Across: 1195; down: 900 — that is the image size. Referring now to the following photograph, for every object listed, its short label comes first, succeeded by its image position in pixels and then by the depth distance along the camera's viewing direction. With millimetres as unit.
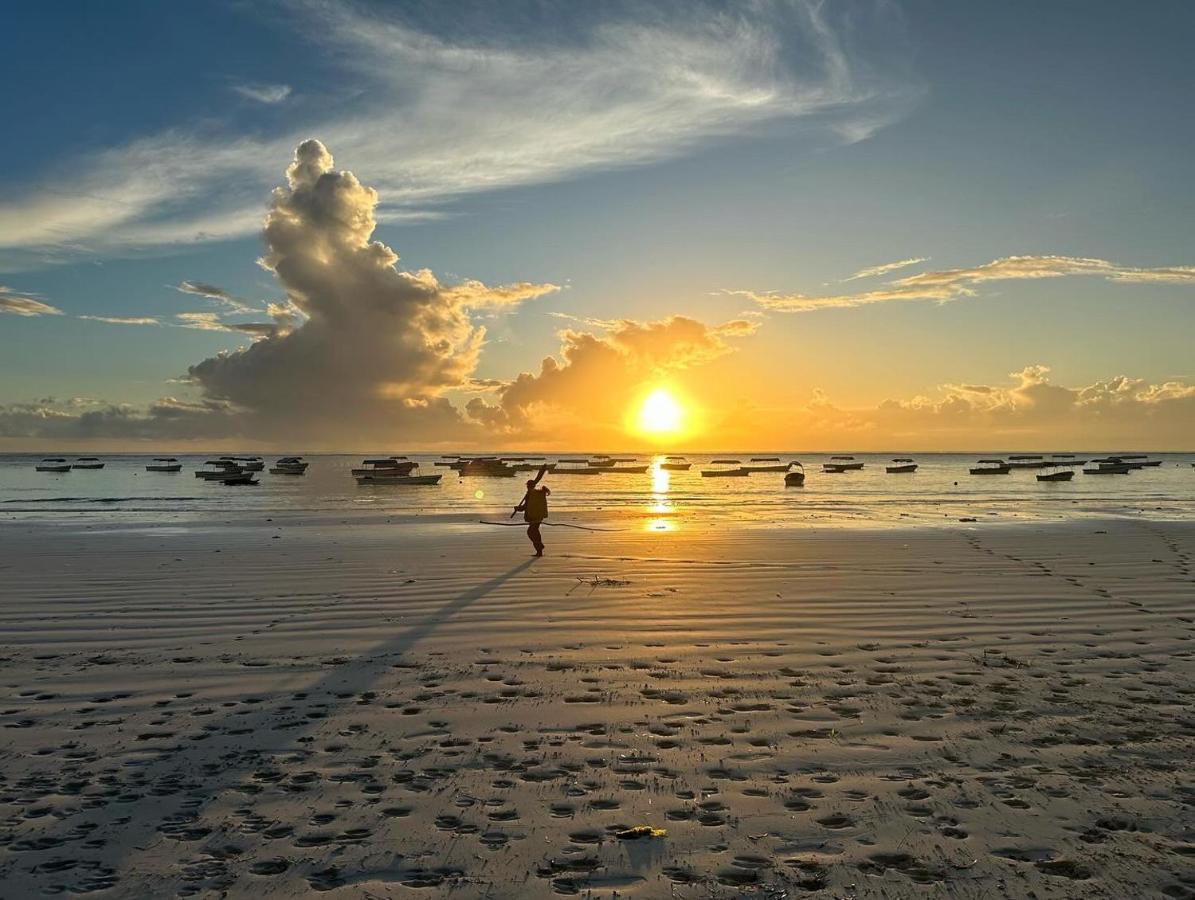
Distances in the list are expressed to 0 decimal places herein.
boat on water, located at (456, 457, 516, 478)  87125
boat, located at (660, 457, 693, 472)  117938
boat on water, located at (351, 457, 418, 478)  76900
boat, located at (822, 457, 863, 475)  108150
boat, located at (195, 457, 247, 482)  77500
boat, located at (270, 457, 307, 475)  95312
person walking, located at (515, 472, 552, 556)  19094
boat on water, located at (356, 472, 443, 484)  71312
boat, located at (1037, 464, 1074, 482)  74000
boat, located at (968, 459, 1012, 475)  85938
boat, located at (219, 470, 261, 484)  73000
